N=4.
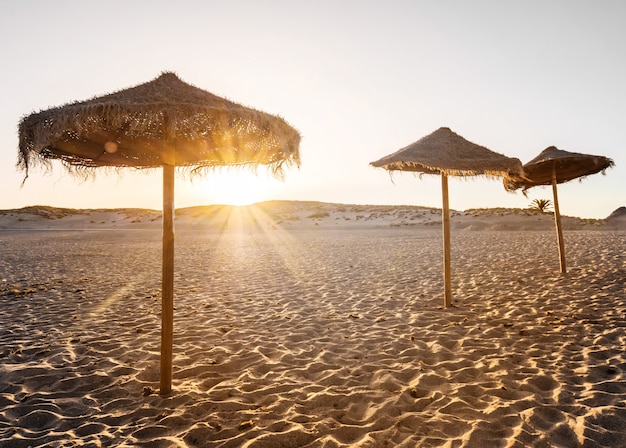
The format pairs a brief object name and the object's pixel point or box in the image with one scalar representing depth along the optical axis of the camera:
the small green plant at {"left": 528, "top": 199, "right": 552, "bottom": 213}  42.03
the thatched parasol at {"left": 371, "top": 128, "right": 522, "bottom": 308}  6.85
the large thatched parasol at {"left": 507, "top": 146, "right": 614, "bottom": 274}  9.68
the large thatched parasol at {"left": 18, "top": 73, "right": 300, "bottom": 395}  3.24
